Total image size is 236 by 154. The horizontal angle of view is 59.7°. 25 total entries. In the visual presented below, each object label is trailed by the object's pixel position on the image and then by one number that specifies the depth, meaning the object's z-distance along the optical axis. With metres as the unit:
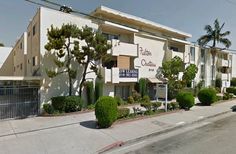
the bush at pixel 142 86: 22.50
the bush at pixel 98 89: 18.48
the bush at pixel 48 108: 14.49
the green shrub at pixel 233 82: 43.53
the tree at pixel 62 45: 14.30
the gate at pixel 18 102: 12.88
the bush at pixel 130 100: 20.48
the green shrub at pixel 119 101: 19.25
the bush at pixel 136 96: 21.33
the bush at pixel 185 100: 16.53
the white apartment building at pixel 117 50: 15.82
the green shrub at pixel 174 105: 16.20
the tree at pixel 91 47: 15.27
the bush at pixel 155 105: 15.00
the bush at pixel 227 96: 24.70
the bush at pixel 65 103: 14.70
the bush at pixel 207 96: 19.77
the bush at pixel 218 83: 39.38
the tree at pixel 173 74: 24.83
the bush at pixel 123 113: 12.34
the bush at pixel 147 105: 14.55
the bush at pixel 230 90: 30.74
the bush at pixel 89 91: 17.95
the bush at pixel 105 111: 10.49
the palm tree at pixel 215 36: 36.44
